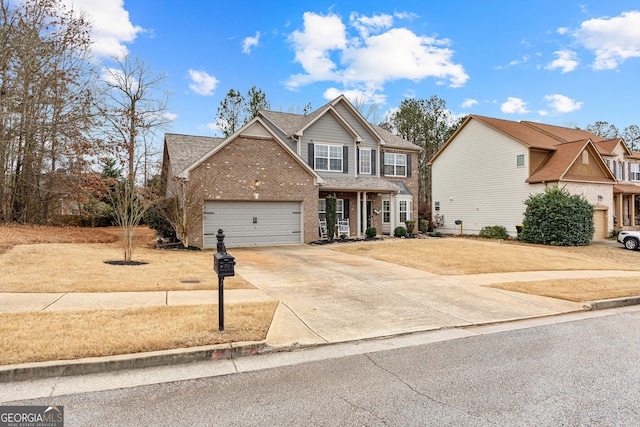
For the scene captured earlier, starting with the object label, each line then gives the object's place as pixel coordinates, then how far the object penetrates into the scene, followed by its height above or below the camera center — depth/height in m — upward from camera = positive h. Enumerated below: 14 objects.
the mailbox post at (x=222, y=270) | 5.09 -0.72
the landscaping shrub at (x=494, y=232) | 24.02 -1.10
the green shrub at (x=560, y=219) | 19.77 -0.21
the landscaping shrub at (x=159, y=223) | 16.45 -0.22
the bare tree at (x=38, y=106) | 15.18 +5.10
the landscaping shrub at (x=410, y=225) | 22.83 -0.54
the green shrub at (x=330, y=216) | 18.84 +0.04
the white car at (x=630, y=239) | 19.04 -1.31
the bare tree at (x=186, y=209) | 15.29 +0.37
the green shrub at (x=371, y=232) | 20.16 -0.85
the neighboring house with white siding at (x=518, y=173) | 23.27 +2.91
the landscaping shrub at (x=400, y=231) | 21.56 -0.87
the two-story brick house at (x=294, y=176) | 16.38 +2.07
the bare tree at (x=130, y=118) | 12.73 +5.10
